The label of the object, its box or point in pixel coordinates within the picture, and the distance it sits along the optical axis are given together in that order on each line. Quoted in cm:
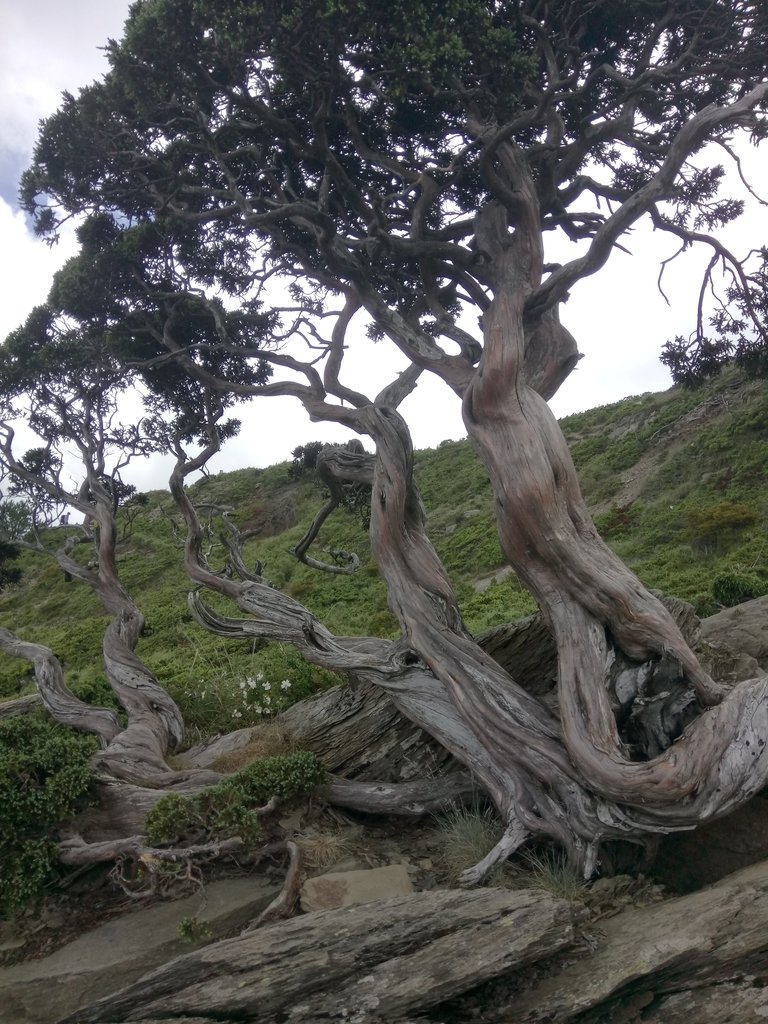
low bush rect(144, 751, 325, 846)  634
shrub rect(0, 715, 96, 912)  616
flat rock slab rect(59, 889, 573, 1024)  451
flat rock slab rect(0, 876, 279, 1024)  538
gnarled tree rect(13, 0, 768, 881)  666
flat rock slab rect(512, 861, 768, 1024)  451
